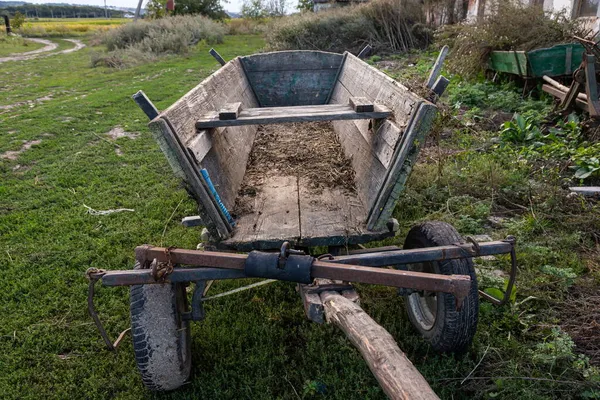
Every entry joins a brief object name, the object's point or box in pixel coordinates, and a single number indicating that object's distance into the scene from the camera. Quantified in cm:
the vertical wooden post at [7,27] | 3541
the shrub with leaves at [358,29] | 1611
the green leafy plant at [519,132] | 585
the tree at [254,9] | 3619
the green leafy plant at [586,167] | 473
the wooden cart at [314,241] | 198
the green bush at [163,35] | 2141
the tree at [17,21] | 3991
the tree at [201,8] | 3388
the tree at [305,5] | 3258
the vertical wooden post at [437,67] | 309
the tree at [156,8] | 3244
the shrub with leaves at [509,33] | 777
